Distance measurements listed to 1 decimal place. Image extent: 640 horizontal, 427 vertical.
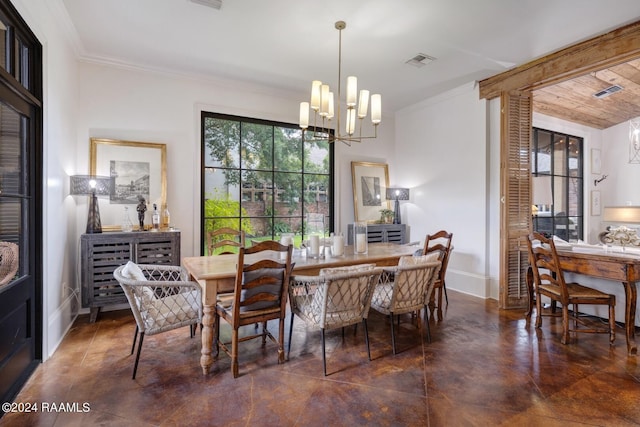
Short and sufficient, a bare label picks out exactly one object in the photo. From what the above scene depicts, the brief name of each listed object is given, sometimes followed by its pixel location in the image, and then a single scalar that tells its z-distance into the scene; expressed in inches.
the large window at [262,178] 170.4
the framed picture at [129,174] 143.0
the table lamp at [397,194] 208.5
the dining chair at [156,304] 85.4
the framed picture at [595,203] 247.0
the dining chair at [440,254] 127.0
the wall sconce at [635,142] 169.9
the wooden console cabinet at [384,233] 199.0
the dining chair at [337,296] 88.4
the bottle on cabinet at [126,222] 143.3
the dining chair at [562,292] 111.3
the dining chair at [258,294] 87.1
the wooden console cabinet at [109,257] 127.0
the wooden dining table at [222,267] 89.5
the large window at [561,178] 216.8
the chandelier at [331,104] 108.9
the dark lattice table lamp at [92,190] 124.0
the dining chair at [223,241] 134.0
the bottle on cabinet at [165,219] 150.3
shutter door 154.1
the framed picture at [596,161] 247.1
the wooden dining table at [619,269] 105.3
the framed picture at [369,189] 209.0
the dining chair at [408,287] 99.8
